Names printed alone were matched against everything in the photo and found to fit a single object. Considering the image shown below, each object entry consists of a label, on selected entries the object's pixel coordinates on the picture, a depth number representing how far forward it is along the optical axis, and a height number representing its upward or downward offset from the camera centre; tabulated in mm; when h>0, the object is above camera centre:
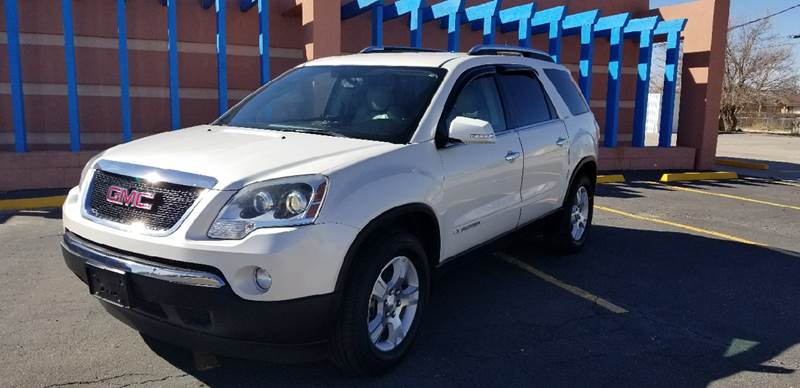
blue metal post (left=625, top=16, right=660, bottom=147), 13430 +895
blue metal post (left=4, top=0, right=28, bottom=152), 8797 +310
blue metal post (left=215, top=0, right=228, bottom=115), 10258 +552
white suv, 2885 -533
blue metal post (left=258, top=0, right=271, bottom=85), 10297 +1102
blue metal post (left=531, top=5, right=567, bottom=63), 12203 +1728
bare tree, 43250 +3078
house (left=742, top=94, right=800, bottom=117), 44188 +582
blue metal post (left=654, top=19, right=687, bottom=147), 13594 +836
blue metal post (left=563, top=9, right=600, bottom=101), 12625 +1391
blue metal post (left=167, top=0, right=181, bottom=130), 9664 +586
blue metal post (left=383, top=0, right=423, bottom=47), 10914 +1622
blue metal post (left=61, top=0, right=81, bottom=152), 9055 +284
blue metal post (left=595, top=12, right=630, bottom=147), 13023 +855
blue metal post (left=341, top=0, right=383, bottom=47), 10779 +1589
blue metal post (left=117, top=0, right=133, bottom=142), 9477 +355
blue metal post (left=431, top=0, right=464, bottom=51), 11328 +1654
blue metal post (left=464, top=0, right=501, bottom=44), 11477 +1718
